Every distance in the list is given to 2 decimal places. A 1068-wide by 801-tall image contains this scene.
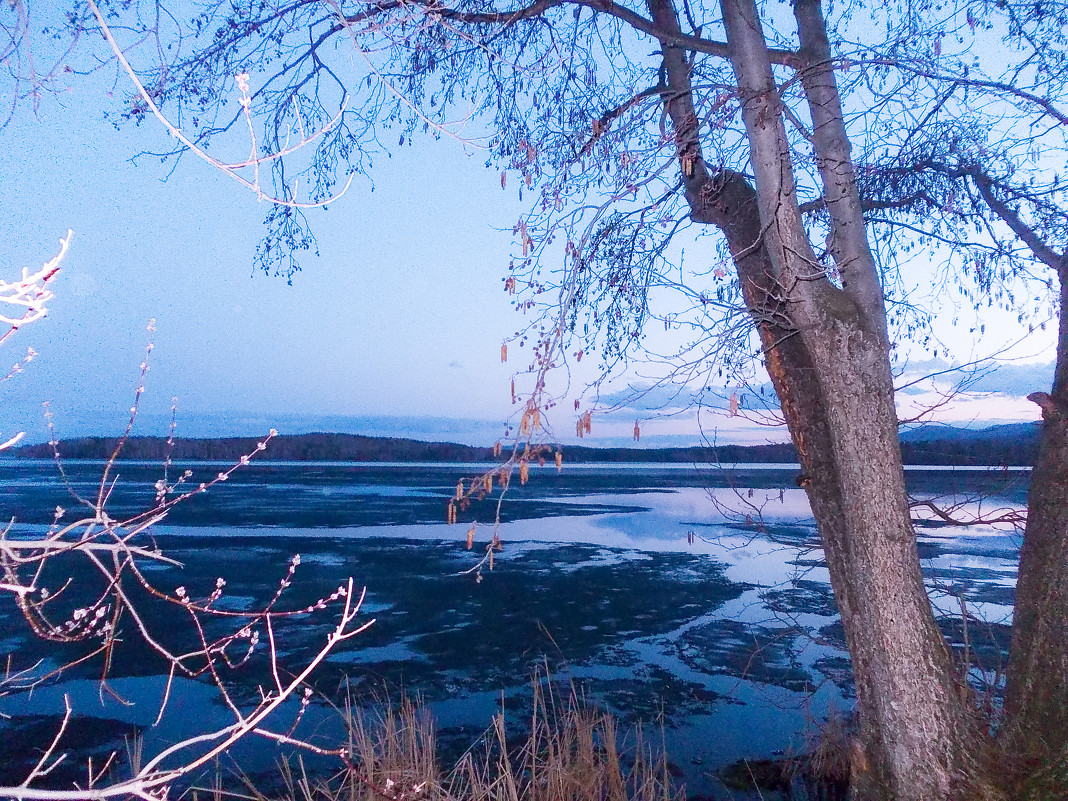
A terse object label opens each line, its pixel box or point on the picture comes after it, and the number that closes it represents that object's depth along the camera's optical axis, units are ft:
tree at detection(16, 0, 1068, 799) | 14.51
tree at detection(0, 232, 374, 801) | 7.25
